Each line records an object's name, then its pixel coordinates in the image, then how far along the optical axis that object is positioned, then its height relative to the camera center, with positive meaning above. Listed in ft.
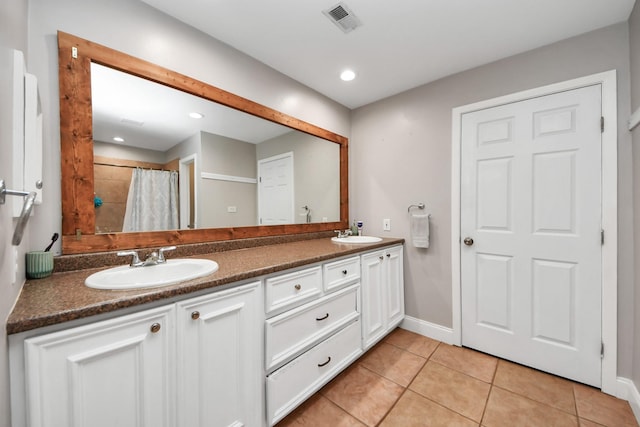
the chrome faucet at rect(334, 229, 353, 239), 8.23 -0.76
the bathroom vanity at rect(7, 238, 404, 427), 2.37 -1.65
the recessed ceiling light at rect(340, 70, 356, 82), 6.89 +3.79
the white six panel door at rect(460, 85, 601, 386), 5.33 -0.56
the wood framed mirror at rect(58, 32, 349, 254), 3.84 +1.13
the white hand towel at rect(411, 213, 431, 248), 7.25 -0.59
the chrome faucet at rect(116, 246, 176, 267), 3.97 -0.75
